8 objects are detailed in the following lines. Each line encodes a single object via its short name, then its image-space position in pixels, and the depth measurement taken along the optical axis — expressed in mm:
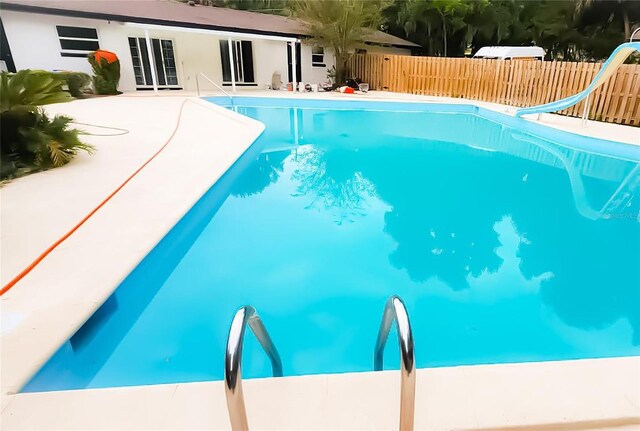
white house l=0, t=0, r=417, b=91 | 12602
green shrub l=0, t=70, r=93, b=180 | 5004
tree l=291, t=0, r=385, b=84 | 15781
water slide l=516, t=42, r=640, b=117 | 7753
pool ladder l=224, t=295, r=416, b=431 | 1182
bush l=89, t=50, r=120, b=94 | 12898
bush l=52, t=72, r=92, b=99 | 12130
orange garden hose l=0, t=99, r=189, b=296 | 2741
